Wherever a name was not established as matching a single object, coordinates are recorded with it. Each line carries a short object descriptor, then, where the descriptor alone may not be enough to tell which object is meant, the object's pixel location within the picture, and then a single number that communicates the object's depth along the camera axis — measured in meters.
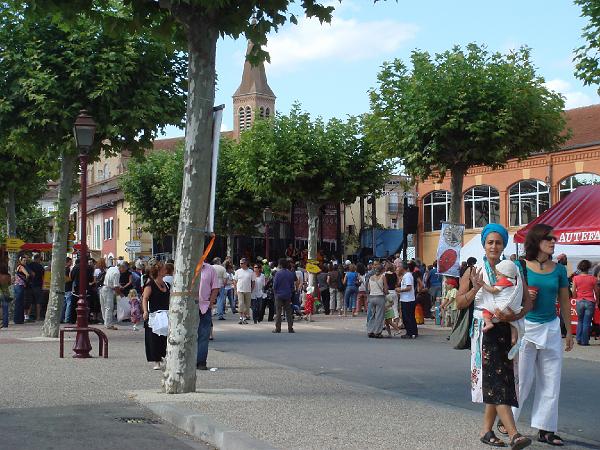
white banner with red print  23.14
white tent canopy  25.05
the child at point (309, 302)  28.83
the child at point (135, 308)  25.67
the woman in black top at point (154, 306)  13.55
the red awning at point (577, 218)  17.98
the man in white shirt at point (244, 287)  26.70
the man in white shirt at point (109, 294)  24.59
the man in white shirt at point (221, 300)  27.80
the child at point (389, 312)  22.22
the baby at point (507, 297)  7.35
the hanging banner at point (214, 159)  10.09
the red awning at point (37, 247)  40.49
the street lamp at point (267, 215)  40.38
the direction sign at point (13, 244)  33.12
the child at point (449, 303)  23.22
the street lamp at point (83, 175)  16.89
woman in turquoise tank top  7.80
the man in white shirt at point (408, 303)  21.82
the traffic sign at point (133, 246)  51.49
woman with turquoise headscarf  7.36
